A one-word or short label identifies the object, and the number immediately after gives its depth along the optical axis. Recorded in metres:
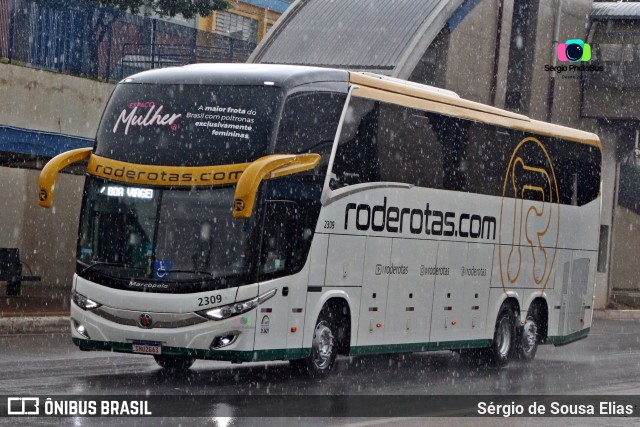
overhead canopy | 32.66
